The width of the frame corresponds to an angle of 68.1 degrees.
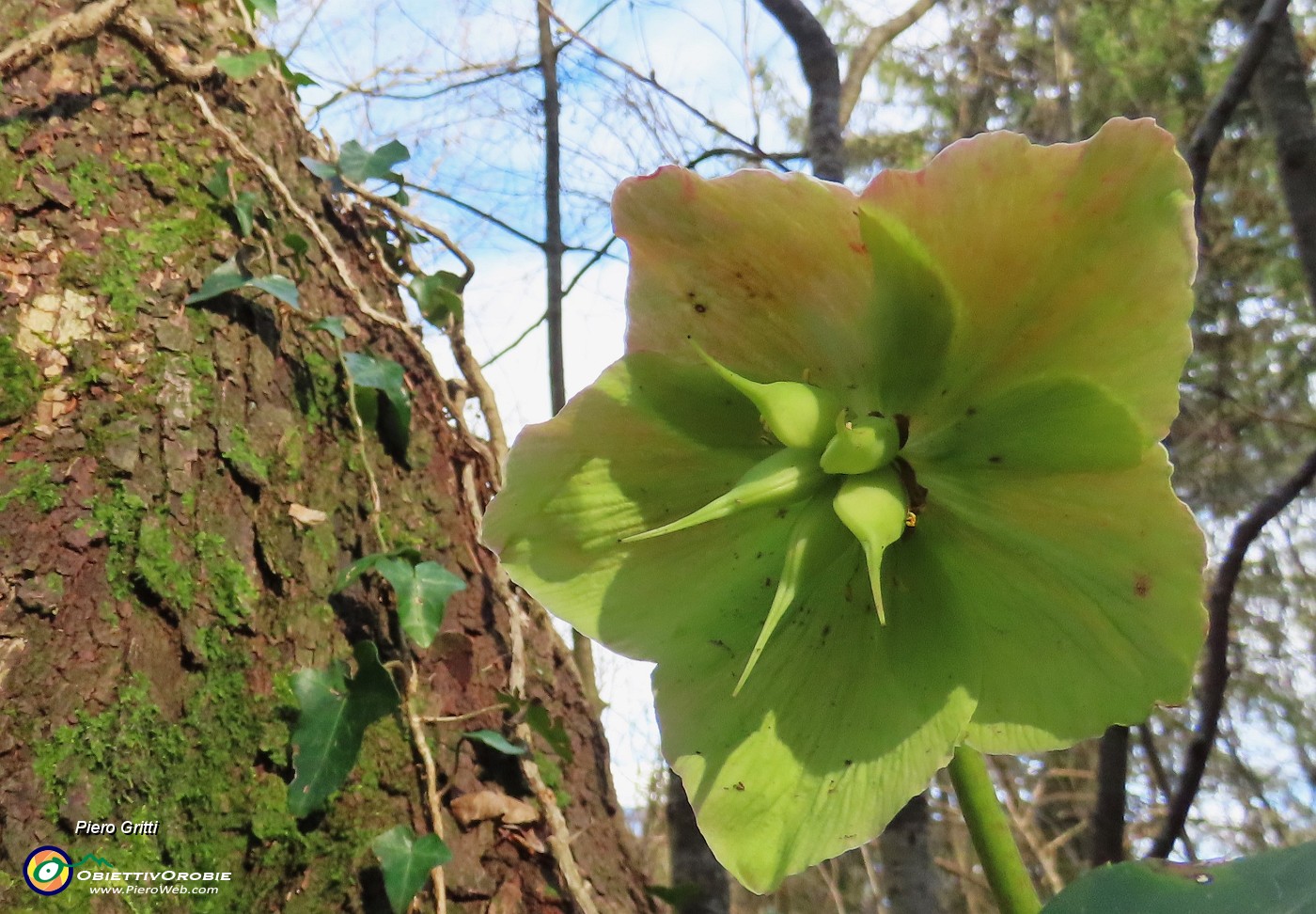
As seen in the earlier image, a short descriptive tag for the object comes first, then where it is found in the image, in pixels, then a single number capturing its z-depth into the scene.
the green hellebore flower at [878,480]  0.13
